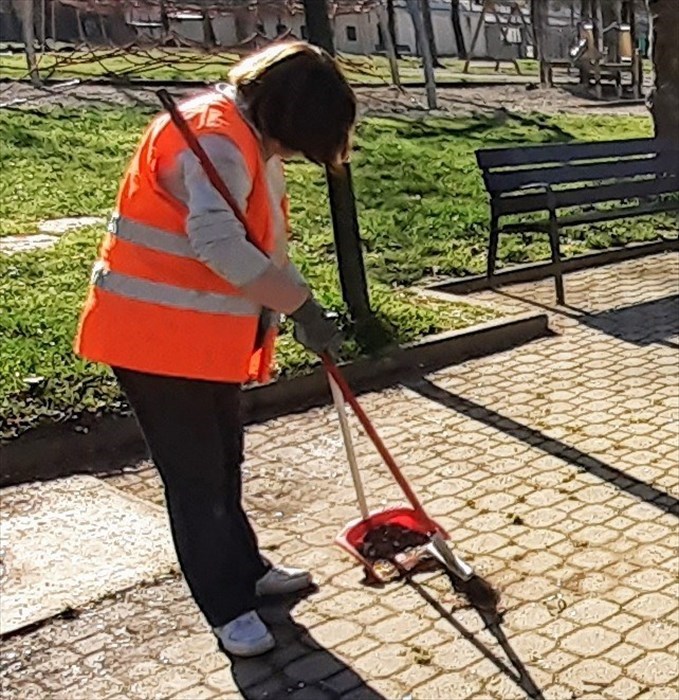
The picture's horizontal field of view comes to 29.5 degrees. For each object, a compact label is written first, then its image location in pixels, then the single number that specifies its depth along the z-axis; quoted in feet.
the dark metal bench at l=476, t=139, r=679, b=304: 28.66
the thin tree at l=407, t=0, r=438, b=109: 58.23
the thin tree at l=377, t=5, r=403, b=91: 63.52
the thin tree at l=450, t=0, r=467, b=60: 125.47
